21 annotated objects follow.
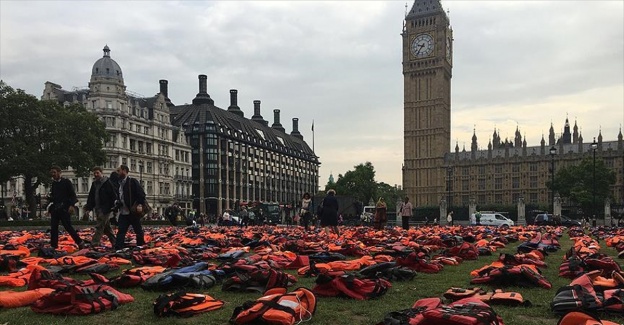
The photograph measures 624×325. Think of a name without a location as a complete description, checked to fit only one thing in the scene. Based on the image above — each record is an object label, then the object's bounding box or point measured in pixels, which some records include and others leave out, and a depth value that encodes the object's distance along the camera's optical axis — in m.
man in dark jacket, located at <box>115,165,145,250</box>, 13.65
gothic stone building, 122.94
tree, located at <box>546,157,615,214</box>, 92.04
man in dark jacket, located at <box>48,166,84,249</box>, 14.03
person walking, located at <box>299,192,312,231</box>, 27.44
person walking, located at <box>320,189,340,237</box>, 20.72
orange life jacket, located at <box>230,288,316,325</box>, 5.71
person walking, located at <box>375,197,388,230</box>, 24.73
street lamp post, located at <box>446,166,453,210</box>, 122.95
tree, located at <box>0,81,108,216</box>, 43.53
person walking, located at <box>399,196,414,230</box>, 25.14
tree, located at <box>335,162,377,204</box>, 124.88
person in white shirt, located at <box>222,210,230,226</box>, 40.07
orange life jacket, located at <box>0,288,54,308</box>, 6.74
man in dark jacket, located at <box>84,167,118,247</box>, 14.25
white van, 49.94
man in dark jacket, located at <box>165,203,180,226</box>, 37.38
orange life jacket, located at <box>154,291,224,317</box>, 6.29
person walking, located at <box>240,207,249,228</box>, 38.29
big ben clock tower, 126.19
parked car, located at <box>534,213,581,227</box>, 48.30
